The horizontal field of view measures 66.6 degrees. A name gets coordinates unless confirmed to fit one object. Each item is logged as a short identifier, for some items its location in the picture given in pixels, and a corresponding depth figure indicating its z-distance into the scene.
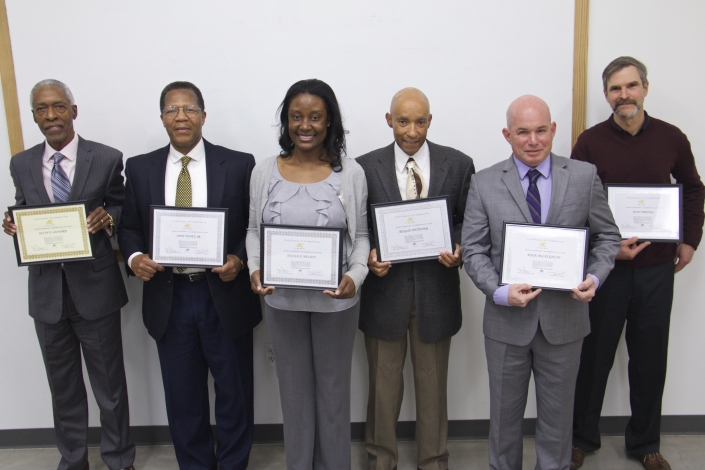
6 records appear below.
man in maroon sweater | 2.39
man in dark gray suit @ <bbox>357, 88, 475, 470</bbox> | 2.25
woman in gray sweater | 2.08
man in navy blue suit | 2.34
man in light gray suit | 2.00
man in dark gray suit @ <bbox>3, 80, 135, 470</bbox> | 2.37
